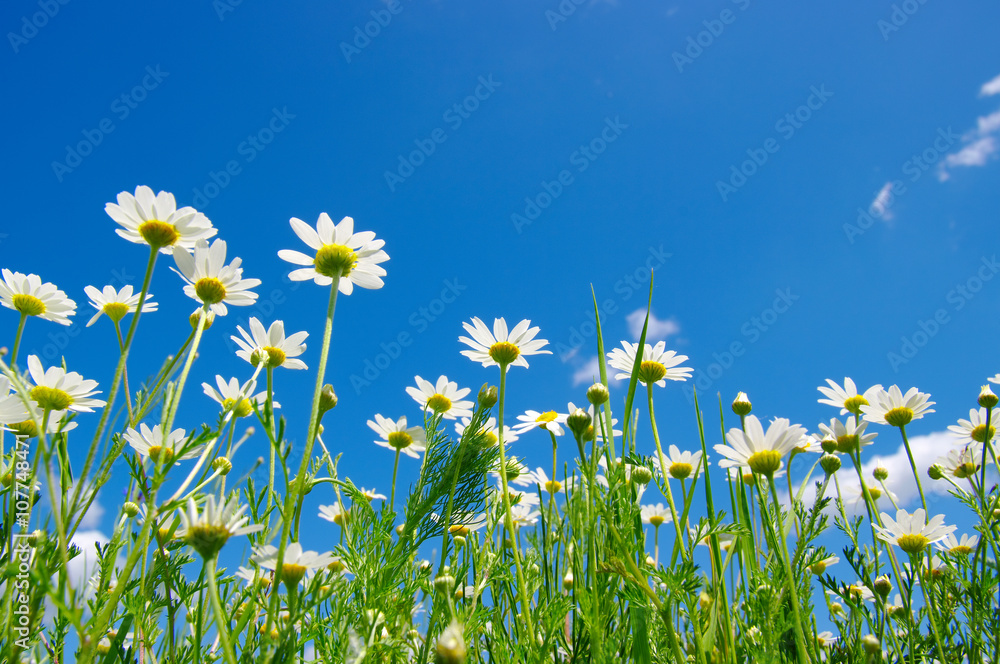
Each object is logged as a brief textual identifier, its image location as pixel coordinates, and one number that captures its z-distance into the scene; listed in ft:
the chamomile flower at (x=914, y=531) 1.47
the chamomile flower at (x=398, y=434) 1.64
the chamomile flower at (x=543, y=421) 1.61
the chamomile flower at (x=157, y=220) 1.17
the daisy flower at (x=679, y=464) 1.71
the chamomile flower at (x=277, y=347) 1.38
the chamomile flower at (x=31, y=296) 1.34
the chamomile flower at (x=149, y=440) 1.31
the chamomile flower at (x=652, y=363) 1.53
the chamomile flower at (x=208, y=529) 0.89
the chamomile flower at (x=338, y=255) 1.23
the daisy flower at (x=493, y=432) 1.41
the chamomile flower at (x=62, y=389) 1.22
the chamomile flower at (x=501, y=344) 1.52
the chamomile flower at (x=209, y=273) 1.19
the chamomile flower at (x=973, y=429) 1.68
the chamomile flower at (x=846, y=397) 1.75
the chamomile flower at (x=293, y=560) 0.98
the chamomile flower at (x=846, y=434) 1.54
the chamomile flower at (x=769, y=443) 1.26
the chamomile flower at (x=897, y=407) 1.64
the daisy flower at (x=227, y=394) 1.39
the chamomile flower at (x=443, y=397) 1.61
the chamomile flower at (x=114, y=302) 1.44
